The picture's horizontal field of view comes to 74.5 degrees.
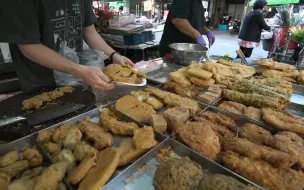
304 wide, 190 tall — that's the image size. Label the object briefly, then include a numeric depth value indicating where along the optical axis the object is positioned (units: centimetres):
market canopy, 571
